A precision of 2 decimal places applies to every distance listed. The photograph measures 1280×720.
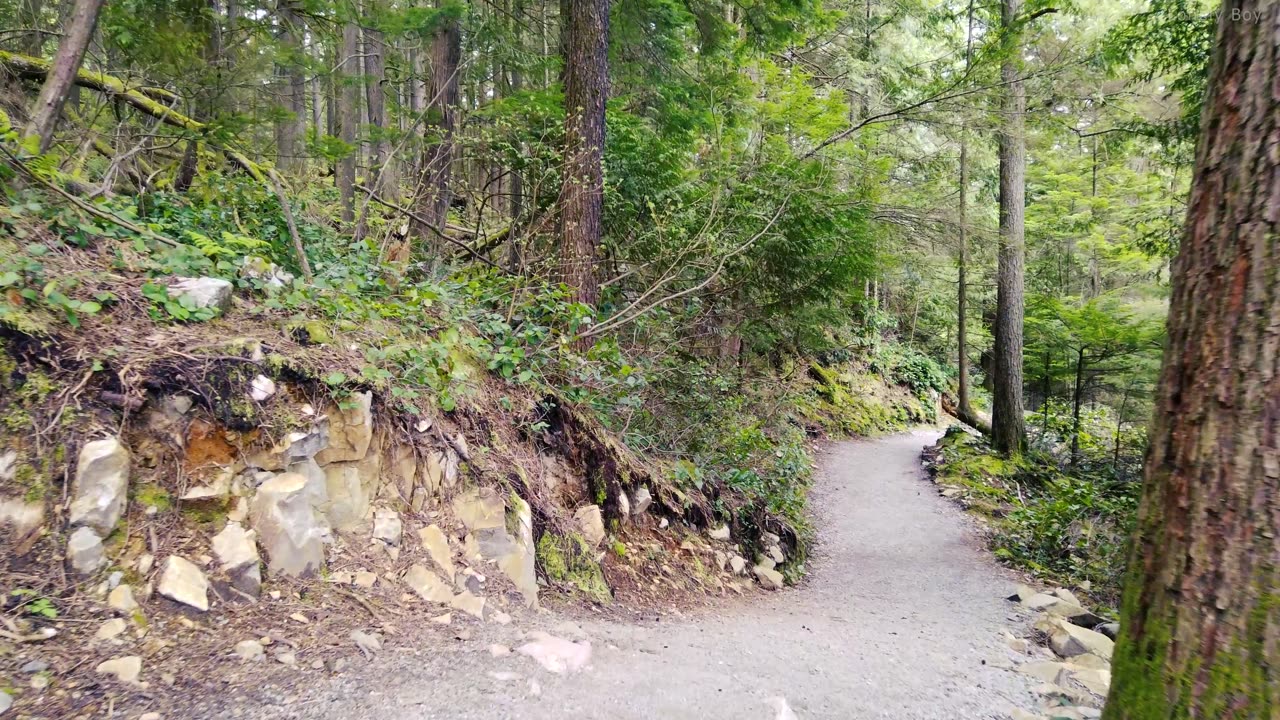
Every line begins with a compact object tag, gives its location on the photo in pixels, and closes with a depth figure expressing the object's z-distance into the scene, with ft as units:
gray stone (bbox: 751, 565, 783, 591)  21.38
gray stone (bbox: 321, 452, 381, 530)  11.79
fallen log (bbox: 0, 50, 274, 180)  17.01
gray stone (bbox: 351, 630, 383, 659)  9.67
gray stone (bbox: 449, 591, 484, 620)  12.05
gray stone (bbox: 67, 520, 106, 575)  8.35
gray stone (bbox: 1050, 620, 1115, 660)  14.29
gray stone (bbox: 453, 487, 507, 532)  13.84
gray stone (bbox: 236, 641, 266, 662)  8.63
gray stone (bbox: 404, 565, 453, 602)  11.85
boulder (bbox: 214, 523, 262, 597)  9.61
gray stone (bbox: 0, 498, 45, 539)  8.13
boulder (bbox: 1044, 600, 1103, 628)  16.81
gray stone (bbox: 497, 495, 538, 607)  13.61
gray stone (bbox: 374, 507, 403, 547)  12.19
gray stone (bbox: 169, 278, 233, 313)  11.52
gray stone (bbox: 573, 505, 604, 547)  16.80
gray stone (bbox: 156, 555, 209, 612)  8.89
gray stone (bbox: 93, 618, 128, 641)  7.91
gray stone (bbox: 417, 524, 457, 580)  12.64
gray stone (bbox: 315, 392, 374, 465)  12.08
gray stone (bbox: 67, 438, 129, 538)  8.67
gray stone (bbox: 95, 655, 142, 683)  7.52
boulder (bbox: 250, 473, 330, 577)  10.32
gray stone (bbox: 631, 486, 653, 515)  19.12
